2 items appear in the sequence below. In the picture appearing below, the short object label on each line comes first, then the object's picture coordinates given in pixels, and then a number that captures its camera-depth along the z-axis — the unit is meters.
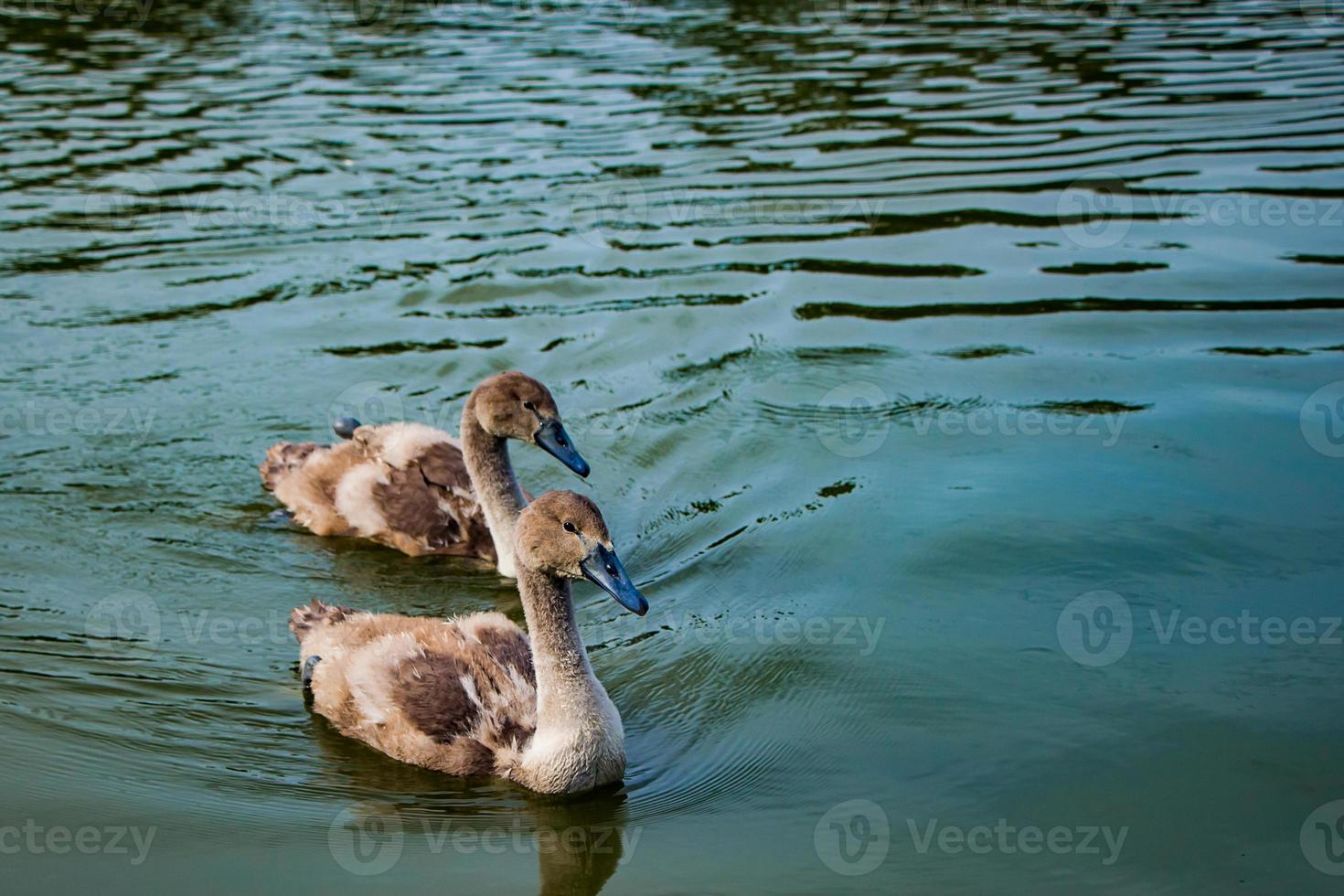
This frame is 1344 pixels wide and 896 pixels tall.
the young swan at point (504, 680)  5.73
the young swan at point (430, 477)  7.91
